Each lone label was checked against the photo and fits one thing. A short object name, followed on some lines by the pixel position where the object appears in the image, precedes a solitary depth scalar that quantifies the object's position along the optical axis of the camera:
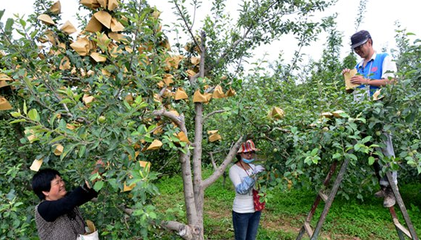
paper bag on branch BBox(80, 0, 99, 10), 1.76
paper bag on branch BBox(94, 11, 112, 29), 1.73
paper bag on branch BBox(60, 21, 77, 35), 1.98
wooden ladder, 1.91
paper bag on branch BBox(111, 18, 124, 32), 1.75
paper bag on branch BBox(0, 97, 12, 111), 1.60
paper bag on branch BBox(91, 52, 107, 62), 1.80
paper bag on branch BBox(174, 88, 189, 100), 2.09
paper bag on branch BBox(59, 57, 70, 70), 1.93
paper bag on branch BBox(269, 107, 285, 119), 1.99
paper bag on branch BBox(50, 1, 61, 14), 2.03
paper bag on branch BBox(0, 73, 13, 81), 1.55
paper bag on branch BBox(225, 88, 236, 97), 2.26
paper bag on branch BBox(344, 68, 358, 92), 1.93
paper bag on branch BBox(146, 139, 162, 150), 1.58
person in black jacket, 1.59
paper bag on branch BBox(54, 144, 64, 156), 1.41
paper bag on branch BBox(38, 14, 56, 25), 1.92
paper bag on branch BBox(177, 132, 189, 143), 1.74
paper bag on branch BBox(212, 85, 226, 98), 2.16
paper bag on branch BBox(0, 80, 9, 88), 1.78
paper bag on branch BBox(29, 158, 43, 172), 1.52
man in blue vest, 1.86
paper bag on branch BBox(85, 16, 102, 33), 1.76
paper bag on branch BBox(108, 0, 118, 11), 1.74
